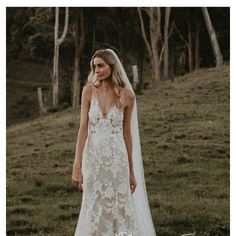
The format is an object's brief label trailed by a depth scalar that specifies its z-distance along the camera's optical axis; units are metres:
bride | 6.03
